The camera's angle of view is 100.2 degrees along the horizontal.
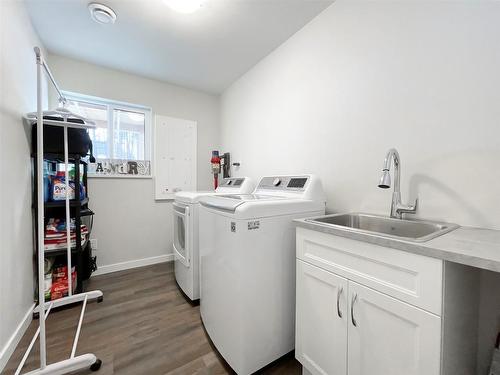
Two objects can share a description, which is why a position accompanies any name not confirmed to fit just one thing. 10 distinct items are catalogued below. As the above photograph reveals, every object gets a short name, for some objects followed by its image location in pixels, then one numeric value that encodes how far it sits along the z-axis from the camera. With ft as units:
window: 8.29
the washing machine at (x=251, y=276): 3.76
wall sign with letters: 8.25
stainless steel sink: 3.44
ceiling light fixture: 4.98
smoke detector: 5.19
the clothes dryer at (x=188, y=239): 6.09
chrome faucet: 3.59
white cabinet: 2.29
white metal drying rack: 3.60
